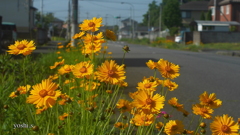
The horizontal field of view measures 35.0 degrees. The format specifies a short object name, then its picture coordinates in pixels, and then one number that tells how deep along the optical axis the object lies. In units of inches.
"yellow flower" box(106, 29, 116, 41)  97.0
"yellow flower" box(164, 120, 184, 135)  79.7
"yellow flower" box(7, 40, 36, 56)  82.5
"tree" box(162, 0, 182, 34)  2719.0
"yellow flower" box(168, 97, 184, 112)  89.3
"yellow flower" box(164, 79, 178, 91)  95.5
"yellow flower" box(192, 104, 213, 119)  83.6
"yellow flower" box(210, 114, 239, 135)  74.0
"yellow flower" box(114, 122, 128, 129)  91.7
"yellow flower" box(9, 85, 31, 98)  92.7
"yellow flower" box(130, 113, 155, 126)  81.8
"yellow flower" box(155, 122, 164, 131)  90.7
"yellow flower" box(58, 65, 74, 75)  101.5
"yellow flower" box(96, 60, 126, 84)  74.7
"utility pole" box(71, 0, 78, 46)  566.3
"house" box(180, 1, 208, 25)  2942.9
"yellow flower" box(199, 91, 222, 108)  84.0
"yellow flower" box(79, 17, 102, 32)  93.0
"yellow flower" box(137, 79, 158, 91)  82.0
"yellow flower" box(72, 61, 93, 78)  84.2
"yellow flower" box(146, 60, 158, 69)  86.9
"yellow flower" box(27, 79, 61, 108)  67.6
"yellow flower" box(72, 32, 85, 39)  96.7
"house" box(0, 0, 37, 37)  1195.9
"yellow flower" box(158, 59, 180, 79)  80.0
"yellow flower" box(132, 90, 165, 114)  68.8
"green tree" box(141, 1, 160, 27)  4894.7
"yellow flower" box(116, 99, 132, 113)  92.7
